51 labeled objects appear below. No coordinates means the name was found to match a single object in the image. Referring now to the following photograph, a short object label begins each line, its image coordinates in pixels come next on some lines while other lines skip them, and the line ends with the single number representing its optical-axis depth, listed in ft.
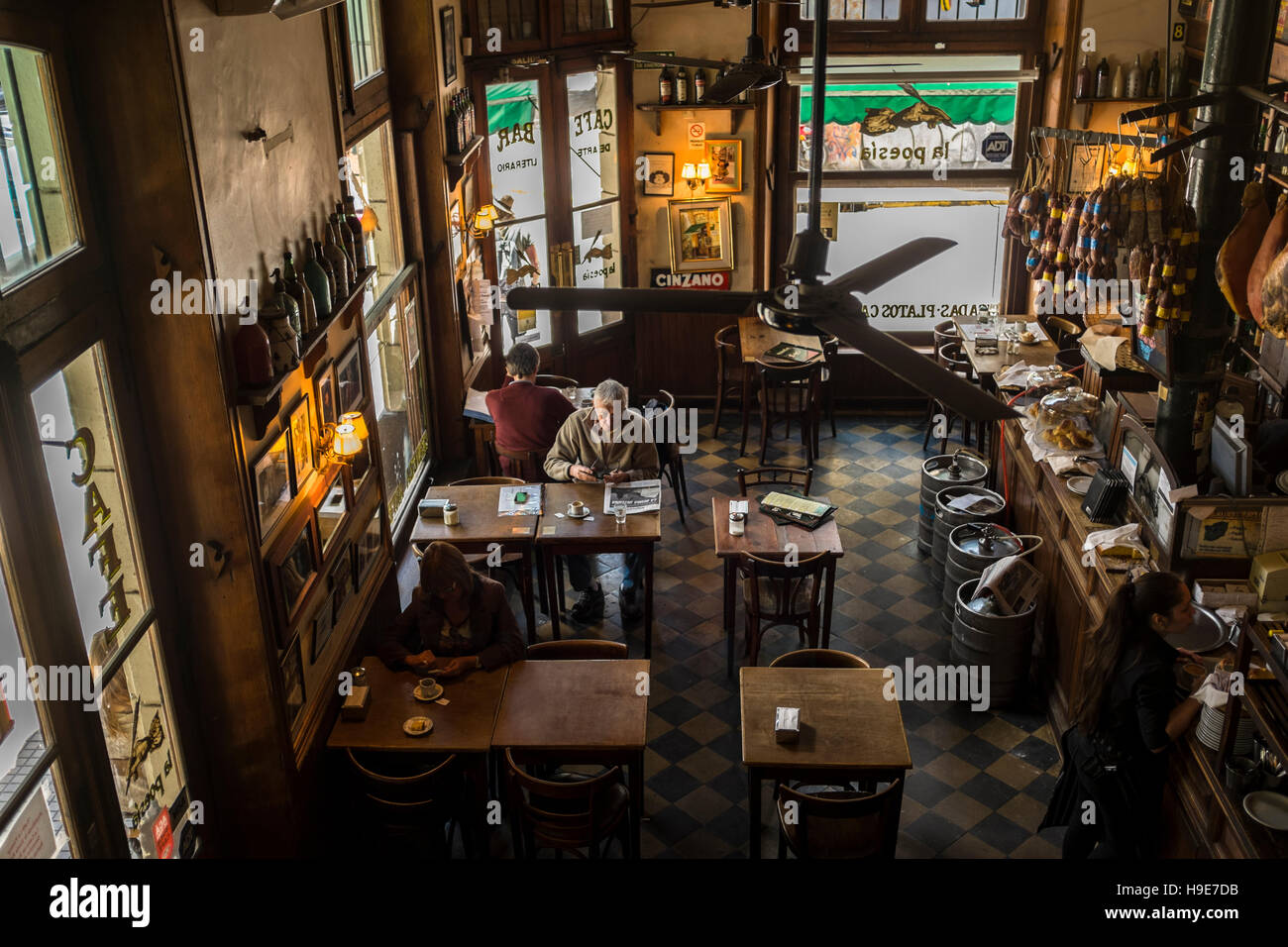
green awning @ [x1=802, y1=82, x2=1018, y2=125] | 35.32
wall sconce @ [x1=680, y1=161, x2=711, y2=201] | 36.78
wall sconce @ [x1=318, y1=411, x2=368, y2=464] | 19.17
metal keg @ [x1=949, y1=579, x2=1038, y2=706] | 23.13
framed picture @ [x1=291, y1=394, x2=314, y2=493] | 17.56
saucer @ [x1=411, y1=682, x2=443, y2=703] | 19.21
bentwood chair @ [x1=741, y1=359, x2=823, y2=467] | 33.88
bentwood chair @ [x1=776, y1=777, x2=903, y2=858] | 17.89
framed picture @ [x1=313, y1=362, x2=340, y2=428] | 18.72
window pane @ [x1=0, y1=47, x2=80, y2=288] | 11.58
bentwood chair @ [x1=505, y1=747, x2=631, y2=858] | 17.79
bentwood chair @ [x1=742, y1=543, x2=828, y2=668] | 23.68
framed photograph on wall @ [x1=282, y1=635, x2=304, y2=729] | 17.02
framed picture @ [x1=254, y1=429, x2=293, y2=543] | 15.90
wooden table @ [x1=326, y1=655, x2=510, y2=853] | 18.31
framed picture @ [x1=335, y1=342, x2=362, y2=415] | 20.11
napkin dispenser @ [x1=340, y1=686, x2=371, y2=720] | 18.76
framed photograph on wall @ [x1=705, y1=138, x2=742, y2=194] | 36.58
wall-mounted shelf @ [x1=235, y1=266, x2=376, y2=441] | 14.64
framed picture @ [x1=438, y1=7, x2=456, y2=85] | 27.55
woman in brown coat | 19.94
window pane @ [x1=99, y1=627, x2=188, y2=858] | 13.92
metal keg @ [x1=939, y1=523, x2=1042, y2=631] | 24.99
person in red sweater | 27.81
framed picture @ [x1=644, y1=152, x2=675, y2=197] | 36.91
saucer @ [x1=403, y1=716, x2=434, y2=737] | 18.49
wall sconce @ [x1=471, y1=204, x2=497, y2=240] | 30.55
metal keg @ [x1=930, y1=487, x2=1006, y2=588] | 26.73
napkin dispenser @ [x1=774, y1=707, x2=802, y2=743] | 18.12
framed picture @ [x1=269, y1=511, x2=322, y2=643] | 16.62
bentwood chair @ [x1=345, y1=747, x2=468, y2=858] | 18.21
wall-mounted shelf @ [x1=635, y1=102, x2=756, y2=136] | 35.96
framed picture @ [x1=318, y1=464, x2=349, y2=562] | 19.12
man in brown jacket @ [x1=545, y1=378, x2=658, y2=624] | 26.58
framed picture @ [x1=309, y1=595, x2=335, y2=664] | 18.58
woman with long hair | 15.70
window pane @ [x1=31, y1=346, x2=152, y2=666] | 12.66
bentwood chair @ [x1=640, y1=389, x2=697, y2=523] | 30.55
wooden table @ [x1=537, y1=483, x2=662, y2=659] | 24.08
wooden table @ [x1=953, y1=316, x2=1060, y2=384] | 31.45
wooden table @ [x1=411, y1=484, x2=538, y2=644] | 24.20
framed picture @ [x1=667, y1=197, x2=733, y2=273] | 37.40
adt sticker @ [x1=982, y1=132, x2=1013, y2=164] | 35.83
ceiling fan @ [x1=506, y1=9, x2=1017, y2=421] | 10.45
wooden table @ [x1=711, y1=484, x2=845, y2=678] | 23.81
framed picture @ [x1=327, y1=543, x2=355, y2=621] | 19.66
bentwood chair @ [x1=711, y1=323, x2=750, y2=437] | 35.99
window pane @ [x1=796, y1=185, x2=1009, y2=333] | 36.91
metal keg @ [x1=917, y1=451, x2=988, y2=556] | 28.73
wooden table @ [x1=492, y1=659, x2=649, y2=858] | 18.13
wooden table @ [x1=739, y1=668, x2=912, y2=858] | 17.81
